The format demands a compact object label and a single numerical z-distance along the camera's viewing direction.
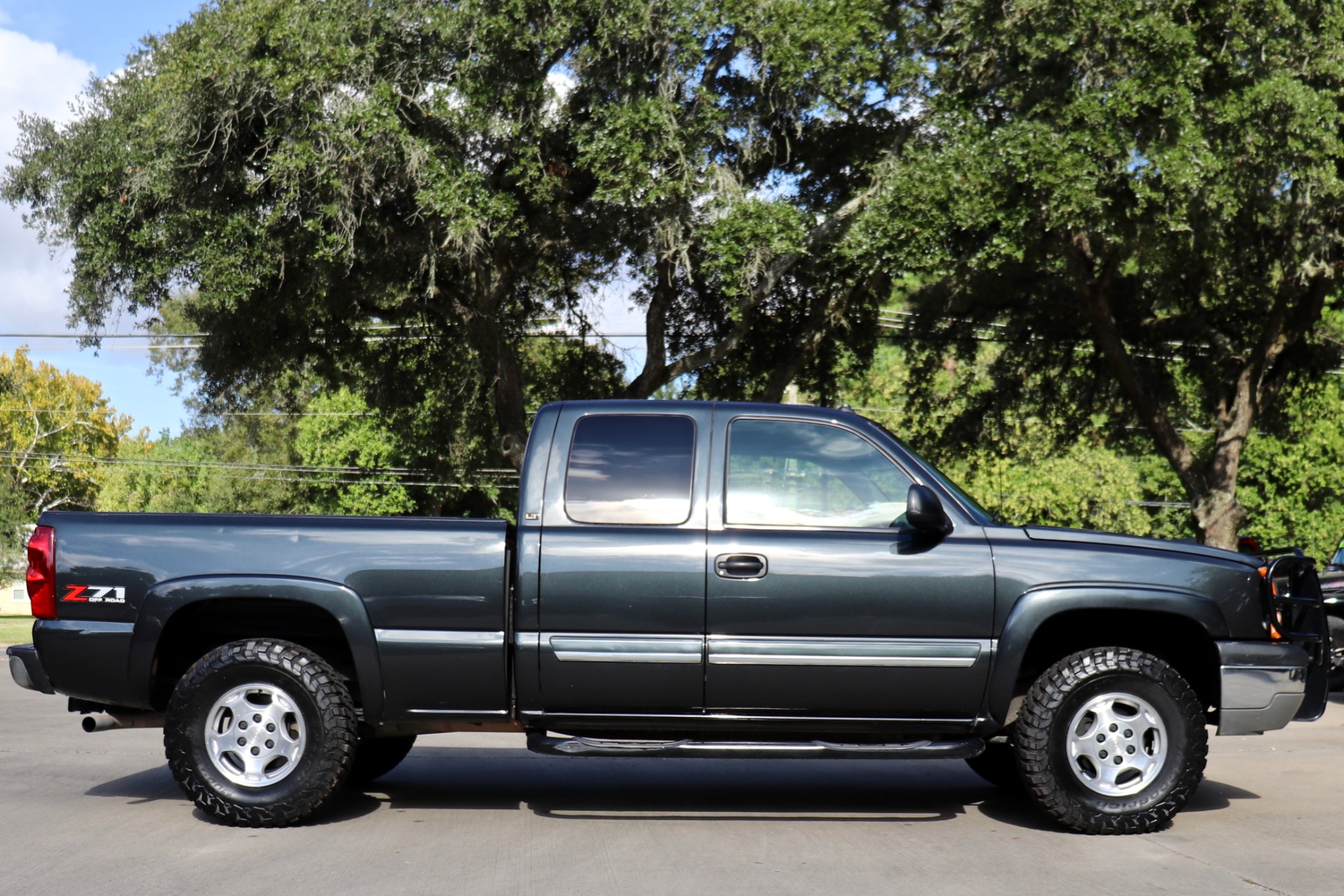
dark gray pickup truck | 6.10
